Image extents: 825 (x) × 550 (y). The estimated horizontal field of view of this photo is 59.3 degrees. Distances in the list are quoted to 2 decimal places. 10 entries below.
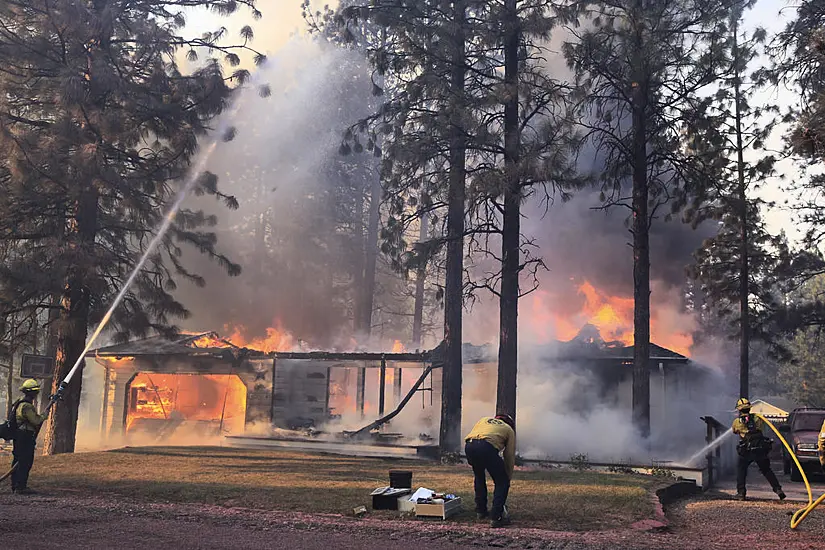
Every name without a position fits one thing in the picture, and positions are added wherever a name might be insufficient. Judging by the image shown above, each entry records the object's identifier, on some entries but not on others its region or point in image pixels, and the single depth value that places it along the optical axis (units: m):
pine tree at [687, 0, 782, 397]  24.97
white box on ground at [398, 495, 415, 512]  9.54
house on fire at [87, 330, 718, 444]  25.55
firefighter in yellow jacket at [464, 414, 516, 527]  8.73
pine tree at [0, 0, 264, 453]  16.52
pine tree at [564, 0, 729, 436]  18.72
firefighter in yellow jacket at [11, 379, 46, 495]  11.05
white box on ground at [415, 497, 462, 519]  9.09
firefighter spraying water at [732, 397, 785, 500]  12.16
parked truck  17.20
